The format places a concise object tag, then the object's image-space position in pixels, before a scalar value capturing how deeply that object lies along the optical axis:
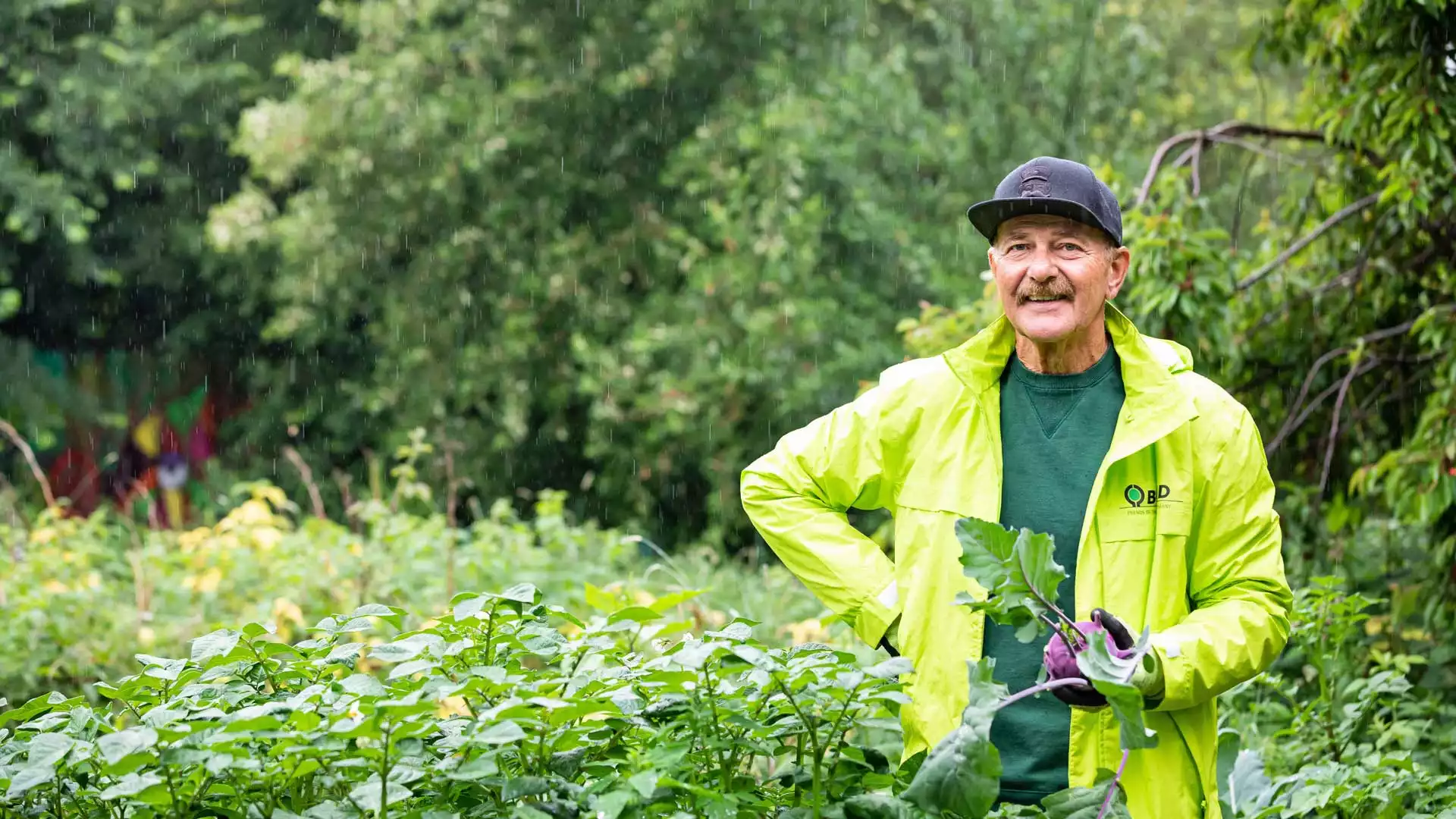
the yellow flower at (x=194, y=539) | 7.95
